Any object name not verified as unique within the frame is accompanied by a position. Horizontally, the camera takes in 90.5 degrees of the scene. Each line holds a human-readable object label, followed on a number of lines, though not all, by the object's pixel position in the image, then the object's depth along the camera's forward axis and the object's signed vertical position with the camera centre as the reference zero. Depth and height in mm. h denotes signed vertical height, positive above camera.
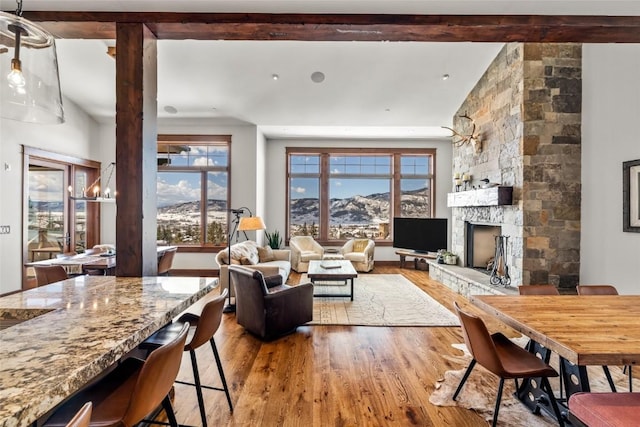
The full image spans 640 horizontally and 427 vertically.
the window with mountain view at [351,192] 8391 +540
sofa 4891 -862
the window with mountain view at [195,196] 7195 +342
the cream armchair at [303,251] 7224 -926
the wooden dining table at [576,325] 1473 -628
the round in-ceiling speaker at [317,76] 5352 +2321
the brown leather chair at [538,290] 2682 -640
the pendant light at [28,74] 1629 +739
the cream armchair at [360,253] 7359 -970
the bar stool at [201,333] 1909 -797
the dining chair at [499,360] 1929 -957
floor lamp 4720 -210
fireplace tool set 4754 -811
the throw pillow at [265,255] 6391 -877
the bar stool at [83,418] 810 -555
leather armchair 3490 -1069
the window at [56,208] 5383 +22
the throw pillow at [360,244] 7777 -779
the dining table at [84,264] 4094 -704
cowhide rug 2199 -1414
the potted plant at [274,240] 7626 -686
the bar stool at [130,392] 1197 -795
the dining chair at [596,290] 2717 -643
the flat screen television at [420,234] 7090 -472
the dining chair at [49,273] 3672 -753
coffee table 4884 -947
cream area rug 4152 -1407
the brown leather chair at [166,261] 5438 -877
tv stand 7343 -985
